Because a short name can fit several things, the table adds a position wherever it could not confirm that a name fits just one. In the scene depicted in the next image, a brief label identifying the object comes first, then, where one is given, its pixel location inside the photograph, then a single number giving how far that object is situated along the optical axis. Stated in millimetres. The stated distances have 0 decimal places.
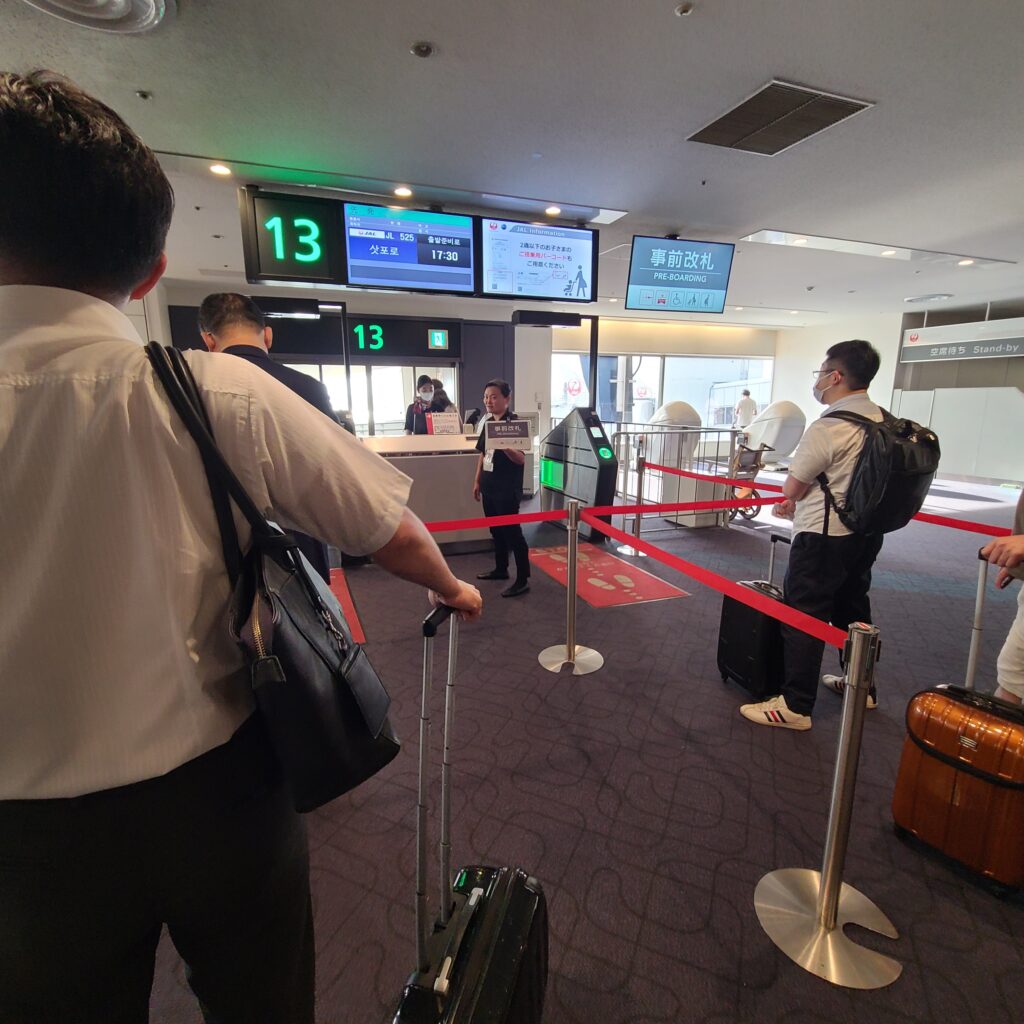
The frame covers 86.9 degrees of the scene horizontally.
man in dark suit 2201
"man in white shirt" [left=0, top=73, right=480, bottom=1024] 622
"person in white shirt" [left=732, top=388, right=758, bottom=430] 11977
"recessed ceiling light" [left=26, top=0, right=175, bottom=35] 2184
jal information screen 4500
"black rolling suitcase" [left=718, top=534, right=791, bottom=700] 2787
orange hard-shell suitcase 1674
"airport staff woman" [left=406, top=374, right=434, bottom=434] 7293
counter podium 5359
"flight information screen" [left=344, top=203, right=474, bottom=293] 4152
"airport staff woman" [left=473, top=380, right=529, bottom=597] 4266
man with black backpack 2469
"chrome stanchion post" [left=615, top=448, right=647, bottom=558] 5469
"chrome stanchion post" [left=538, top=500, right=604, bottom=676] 3012
